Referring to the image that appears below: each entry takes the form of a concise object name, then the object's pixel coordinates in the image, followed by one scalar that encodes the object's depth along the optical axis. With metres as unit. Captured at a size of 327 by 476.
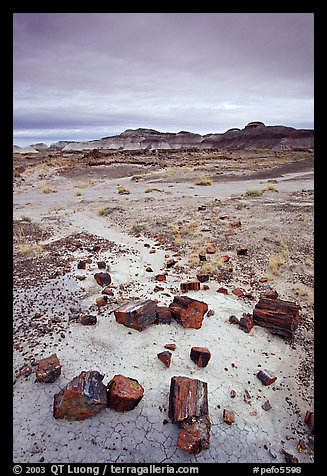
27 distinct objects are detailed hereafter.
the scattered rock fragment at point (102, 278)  6.79
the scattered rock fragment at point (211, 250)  9.24
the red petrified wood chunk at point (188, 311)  5.37
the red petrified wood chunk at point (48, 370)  4.04
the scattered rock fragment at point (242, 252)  8.94
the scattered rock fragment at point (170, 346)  4.79
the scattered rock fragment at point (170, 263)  8.29
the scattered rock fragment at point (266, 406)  3.97
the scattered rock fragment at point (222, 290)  6.83
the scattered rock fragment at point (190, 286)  6.87
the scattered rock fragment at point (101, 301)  5.93
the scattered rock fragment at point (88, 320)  5.32
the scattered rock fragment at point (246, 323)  5.40
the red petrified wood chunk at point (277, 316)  5.31
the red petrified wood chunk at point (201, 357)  4.55
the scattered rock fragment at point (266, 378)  4.35
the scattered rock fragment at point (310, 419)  3.73
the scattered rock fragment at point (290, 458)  3.32
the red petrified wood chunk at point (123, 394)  3.67
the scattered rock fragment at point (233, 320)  5.62
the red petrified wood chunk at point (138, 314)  5.16
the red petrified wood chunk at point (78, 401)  3.52
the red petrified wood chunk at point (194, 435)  3.30
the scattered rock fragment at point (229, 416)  3.68
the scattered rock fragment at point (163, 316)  5.39
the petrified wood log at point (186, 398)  3.54
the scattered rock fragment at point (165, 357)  4.46
